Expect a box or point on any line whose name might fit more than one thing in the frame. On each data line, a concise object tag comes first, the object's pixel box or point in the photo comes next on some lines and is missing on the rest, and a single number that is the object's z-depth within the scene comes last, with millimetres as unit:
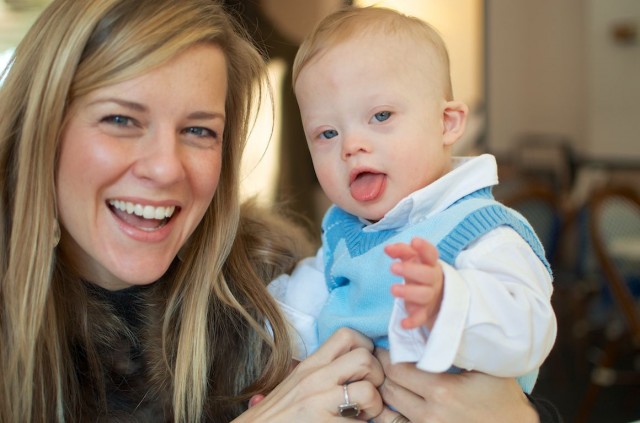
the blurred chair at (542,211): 3910
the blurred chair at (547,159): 6074
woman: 1269
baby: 1093
